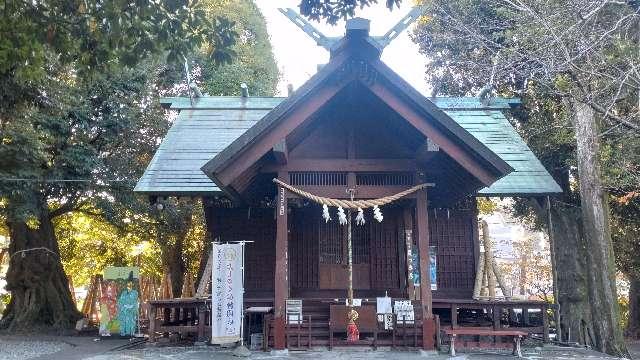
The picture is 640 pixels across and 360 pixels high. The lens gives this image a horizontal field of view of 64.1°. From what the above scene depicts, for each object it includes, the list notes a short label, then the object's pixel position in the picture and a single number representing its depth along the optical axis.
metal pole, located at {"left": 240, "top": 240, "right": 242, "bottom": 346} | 9.27
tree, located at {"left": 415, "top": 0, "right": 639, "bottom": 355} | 8.24
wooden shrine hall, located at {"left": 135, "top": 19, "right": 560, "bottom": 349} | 8.48
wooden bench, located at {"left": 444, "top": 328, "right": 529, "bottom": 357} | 8.77
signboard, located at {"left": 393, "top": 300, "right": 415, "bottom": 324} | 8.73
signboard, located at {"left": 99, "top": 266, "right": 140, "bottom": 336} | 14.07
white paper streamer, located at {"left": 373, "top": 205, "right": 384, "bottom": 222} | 8.55
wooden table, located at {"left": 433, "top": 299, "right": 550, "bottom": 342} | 10.05
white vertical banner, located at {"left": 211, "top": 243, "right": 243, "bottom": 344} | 9.11
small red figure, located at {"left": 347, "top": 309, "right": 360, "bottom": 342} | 8.55
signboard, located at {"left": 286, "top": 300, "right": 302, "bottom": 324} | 8.70
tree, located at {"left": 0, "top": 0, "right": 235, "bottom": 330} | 7.07
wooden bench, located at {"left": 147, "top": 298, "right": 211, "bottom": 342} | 10.57
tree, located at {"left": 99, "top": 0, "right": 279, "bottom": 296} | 17.77
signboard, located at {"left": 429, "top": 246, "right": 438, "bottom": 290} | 12.30
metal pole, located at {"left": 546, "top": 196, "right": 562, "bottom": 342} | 10.98
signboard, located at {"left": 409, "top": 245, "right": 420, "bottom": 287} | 10.76
